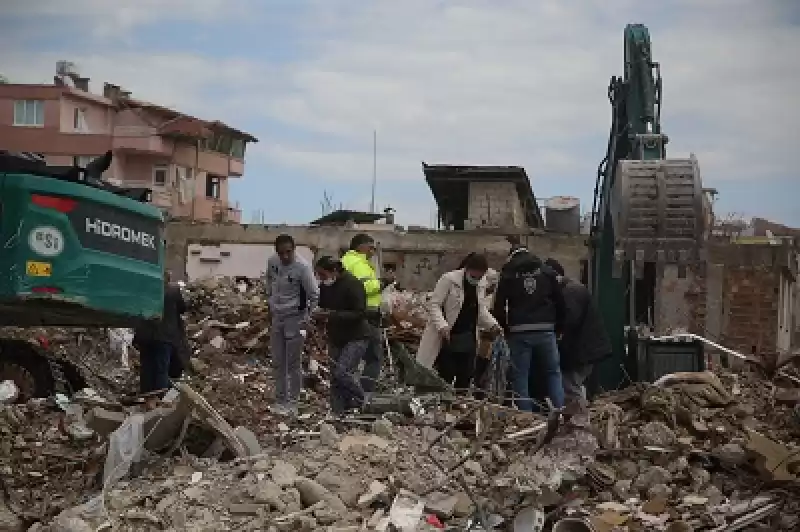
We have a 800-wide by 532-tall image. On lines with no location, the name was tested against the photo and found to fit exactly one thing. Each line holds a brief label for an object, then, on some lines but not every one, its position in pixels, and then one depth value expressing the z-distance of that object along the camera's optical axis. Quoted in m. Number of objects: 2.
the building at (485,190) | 35.03
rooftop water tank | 32.16
